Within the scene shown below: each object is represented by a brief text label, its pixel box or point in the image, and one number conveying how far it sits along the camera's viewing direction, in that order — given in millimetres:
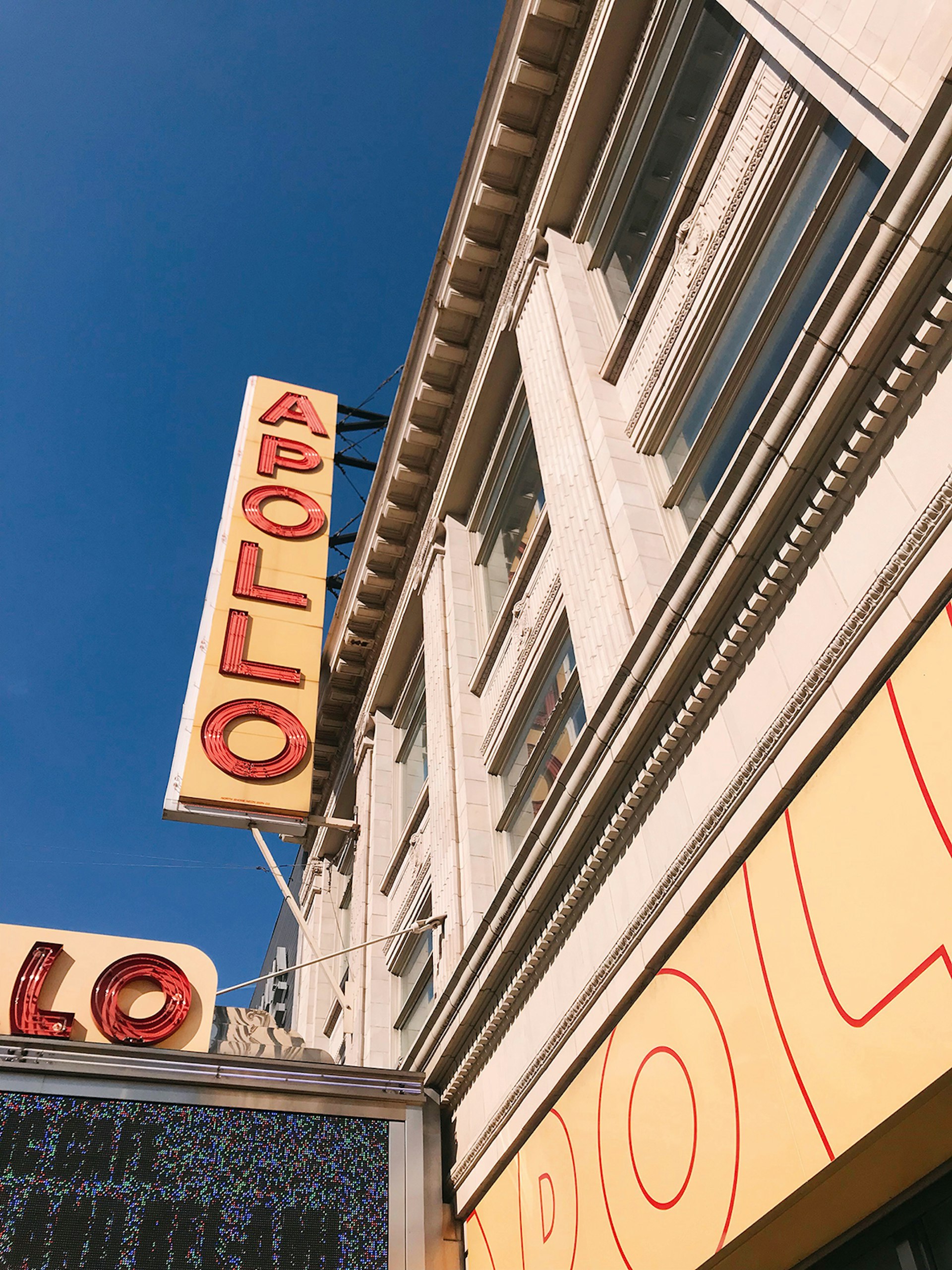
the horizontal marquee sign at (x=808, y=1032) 3959
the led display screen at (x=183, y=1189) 7879
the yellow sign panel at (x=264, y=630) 13953
